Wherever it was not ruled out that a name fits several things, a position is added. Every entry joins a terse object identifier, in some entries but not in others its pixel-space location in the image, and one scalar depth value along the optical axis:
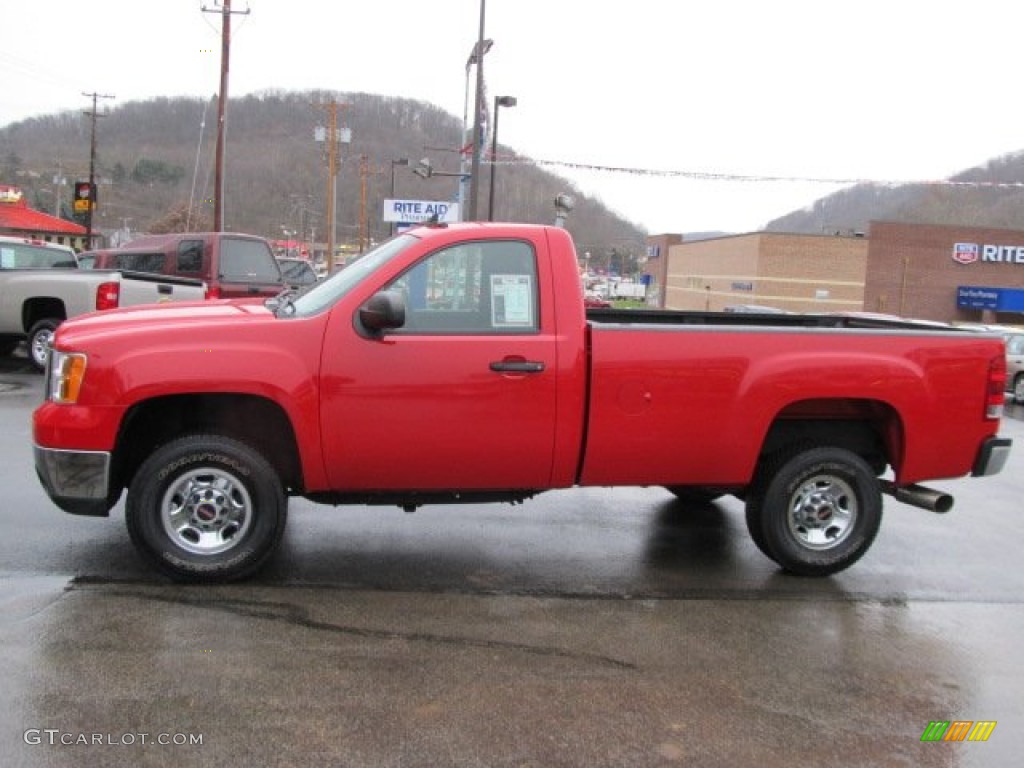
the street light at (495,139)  27.84
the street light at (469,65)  21.83
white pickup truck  11.85
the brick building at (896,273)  55.94
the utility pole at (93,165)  30.66
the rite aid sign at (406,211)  36.31
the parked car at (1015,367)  18.70
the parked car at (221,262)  14.23
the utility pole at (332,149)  48.06
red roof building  54.53
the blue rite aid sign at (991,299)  54.41
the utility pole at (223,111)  29.98
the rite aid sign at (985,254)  55.91
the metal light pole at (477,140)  21.45
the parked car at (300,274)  16.16
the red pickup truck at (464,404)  4.70
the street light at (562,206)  14.18
